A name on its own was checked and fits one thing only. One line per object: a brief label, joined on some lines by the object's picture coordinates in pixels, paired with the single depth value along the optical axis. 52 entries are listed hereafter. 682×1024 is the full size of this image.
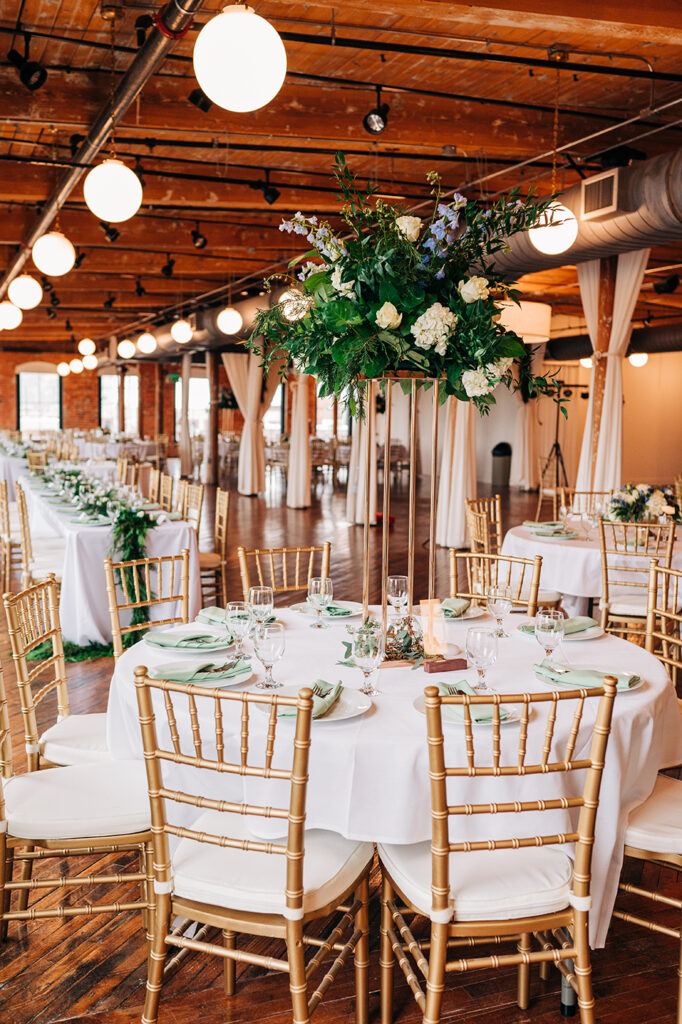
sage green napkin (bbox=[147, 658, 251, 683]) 2.41
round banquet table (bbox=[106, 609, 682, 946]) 2.09
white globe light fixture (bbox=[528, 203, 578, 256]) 5.30
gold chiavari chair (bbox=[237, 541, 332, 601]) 7.70
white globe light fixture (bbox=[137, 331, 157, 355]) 13.24
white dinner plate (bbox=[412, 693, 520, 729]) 2.12
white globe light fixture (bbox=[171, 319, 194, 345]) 11.69
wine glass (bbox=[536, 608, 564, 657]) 2.46
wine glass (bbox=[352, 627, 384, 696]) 2.33
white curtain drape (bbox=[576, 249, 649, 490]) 8.21
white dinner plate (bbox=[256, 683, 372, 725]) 2.17
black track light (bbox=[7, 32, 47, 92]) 5.03
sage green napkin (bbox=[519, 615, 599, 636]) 2.92
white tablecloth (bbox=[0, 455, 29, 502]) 12.46
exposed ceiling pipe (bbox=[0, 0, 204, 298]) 3.50
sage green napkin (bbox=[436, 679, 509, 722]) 2.15
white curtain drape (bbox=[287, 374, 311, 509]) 13.08
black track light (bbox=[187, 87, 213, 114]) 5.51
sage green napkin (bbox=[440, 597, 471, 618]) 3.12
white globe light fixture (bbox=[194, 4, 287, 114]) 2.58
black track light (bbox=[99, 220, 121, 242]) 8.73
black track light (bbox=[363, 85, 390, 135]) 5.56
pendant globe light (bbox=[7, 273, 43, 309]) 6.69
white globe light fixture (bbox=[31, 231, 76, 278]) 5.30
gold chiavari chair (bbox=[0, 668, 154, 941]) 2.24
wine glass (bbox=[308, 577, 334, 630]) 3.09
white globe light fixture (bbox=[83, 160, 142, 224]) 3.98
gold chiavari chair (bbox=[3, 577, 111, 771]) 2.65
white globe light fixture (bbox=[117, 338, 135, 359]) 14.20
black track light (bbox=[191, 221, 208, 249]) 9.19
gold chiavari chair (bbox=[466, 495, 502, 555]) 5.37
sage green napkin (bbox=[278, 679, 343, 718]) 2.17
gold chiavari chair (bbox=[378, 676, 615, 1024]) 1.83
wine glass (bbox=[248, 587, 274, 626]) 2.69
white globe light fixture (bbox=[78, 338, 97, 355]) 14.96
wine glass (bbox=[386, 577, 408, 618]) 2.69
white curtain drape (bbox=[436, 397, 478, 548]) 9.72
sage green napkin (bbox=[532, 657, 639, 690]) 2.35
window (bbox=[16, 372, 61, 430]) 23.78
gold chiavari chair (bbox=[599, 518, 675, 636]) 4.74
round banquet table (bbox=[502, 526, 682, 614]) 5.09
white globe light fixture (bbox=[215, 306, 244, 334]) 9.81
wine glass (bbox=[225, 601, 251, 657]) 2.65
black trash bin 18.19
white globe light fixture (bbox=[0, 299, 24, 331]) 8.14
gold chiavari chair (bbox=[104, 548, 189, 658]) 3.14
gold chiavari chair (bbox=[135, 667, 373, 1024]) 1.86
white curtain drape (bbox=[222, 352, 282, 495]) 14.38
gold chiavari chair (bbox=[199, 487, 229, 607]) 6.22
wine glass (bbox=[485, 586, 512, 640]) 2.75
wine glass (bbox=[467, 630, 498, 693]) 2.27
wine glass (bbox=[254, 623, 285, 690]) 2.30
